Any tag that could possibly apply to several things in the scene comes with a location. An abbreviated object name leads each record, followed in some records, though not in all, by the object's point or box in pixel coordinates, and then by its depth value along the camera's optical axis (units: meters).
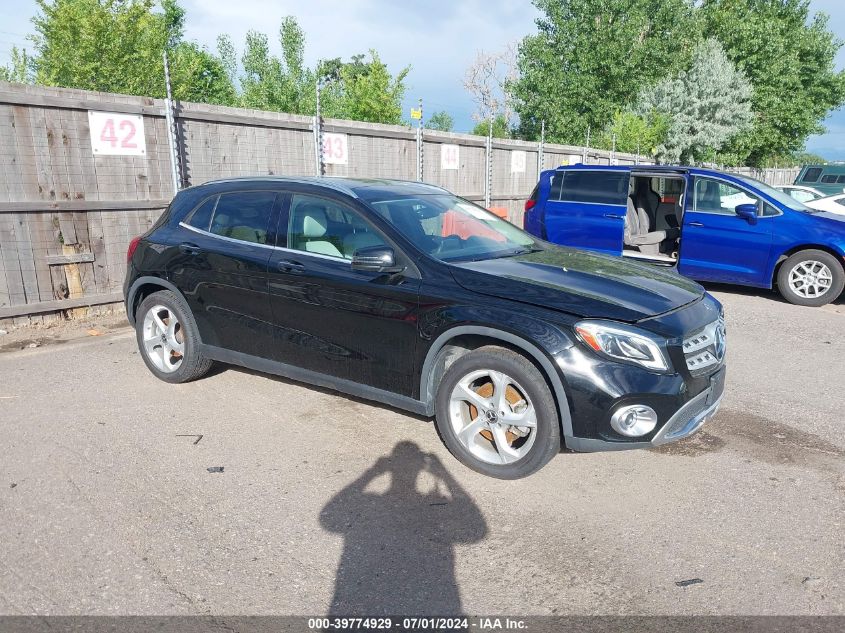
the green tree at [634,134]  27.31
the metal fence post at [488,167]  13.30
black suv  3.27
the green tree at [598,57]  35.94
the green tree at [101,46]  26.08
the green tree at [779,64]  38.81
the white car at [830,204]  10.57
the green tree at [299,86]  27.11
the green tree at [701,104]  35.09
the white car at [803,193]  15.56
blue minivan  8.17
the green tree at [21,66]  34.66
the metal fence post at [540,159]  15.47
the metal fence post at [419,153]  11.19
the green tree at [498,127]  45.66
